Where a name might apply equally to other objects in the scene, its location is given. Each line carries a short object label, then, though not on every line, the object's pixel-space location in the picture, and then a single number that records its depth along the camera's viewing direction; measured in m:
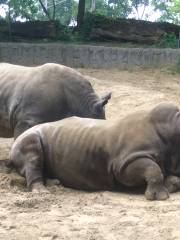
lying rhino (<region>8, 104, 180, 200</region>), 5.26
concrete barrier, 15.21
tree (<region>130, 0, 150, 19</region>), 41.18
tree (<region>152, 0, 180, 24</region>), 38.53
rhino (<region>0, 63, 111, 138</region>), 6.63
